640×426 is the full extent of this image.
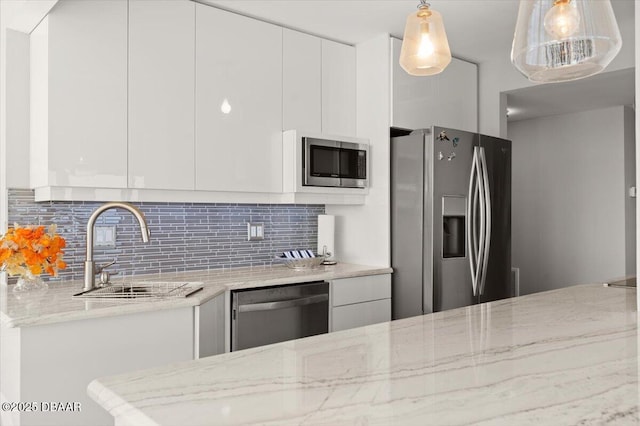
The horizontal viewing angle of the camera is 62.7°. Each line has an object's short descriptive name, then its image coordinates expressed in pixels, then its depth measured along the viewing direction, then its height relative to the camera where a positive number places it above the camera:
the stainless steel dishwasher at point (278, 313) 2.70 -0.51
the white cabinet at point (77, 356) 1.88 -0.52
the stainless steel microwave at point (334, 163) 3.25 +0.37
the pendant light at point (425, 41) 1.88 +0.65
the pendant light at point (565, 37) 1.23 +0.45
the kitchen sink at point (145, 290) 2.27 -0.32
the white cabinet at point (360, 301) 3.14 -0.50
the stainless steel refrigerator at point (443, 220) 3.32 +0.00
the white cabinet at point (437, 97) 3.54 +0.89
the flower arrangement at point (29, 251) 2.17 -0.13
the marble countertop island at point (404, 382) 0.92 -0.34
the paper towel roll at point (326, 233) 3.64 -0.09
